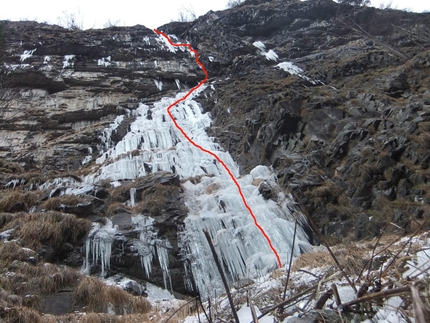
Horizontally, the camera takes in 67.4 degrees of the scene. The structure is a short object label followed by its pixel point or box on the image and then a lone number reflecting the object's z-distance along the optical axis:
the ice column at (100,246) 7.19
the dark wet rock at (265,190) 9.17
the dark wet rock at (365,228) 6.93
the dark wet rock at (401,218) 6.35
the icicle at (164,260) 7.18
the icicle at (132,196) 9.57
